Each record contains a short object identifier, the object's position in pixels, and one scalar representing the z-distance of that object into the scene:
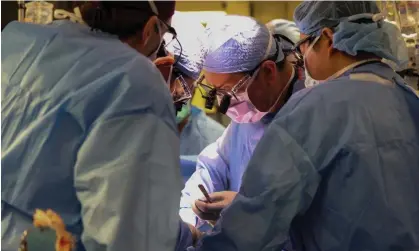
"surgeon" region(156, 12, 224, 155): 2.24
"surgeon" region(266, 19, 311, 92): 2.94
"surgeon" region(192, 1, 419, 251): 1.35
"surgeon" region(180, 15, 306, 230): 2.20
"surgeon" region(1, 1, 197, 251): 1.08
